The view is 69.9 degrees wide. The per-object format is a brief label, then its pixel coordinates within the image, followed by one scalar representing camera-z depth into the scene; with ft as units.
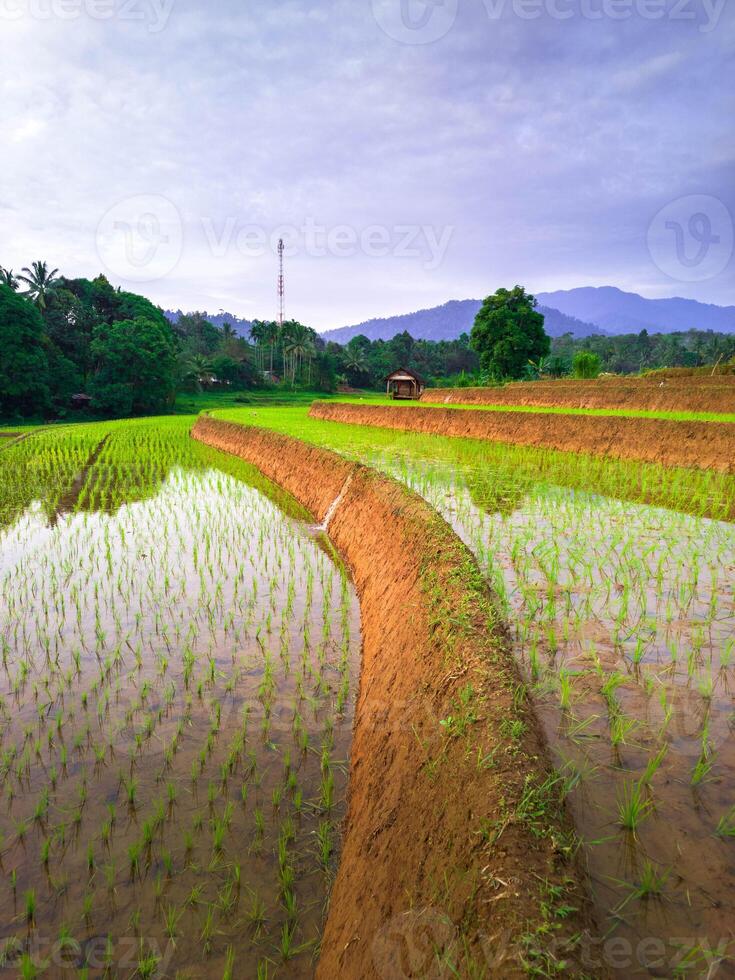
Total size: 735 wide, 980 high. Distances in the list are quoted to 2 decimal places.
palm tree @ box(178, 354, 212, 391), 159.43
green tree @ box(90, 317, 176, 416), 114.93
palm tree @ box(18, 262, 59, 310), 127.13
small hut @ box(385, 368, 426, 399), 127.34
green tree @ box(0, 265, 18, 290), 126.52
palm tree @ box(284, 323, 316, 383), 201.68
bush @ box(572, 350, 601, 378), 92.79
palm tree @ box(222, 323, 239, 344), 218.30
